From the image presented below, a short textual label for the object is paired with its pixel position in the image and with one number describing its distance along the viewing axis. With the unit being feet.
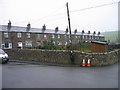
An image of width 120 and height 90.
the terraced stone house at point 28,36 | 102.57
